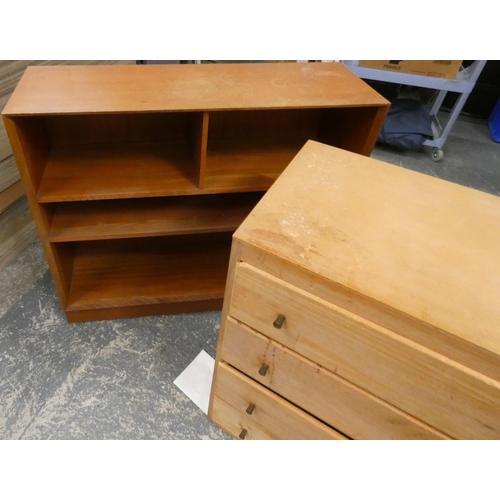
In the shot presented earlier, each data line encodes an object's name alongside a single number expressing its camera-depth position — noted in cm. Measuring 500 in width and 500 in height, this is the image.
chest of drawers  58
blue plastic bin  287
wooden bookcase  98
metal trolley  216
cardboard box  215
